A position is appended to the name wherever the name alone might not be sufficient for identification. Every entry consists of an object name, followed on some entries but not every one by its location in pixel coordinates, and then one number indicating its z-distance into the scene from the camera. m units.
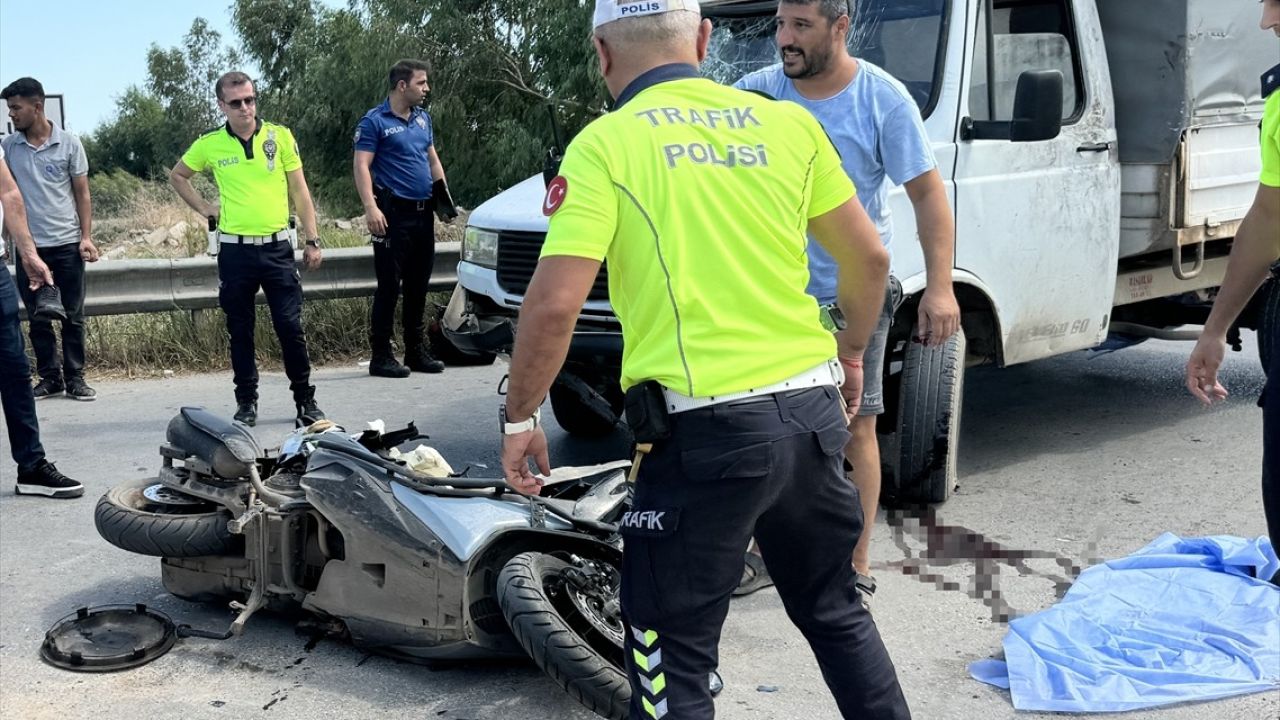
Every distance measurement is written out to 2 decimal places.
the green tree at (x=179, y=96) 54.94
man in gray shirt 7.92
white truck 5.25
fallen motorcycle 3.50
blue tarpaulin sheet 3.61
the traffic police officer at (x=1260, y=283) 2.86
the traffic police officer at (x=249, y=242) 7.10
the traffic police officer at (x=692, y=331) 2.46
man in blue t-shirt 4.02
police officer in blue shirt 8.52
